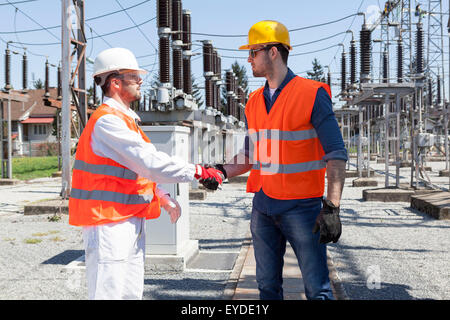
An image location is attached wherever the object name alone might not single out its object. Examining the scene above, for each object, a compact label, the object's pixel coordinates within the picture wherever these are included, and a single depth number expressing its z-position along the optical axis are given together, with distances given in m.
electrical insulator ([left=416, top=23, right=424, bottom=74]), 15.57
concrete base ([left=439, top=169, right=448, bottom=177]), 21.47
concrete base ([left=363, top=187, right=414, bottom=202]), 12.89
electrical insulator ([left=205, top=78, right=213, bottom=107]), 25.16
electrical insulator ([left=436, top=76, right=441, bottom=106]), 37.19
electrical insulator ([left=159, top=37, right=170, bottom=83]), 13.96
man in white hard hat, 2.84
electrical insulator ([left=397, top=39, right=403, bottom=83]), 15.68
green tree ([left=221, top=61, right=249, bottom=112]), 91.38
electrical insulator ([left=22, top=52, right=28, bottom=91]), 24.41
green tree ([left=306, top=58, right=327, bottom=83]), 91.75
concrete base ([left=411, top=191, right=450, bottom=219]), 9.83
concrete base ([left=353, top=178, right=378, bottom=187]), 17.45
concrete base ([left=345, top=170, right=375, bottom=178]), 21.38
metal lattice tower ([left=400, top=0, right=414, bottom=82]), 18.30
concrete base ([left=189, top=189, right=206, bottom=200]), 13.63
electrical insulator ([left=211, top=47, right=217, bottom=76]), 25.15
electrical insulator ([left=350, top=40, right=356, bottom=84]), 20.77
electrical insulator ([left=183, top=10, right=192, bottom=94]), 18.06
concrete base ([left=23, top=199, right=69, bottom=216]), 10.97
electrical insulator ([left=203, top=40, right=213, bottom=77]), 23.69
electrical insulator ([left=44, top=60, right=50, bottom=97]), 25.98
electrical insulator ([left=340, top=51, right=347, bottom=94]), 25.42
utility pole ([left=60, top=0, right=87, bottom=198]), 12.08
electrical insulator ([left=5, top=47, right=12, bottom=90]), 21.05
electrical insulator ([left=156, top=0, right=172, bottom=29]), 13.63
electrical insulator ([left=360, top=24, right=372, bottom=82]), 14.11
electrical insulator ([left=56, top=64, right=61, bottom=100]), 24.52
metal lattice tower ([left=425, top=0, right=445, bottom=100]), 22.56
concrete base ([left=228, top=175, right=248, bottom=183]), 19.55
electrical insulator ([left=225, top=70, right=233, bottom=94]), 36.77
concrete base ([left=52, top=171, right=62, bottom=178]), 24.45
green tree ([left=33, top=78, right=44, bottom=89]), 86.12
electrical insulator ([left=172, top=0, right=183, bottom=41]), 15.70
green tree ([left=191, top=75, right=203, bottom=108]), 93.71
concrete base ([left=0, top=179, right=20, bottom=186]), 19.95
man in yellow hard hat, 2.94
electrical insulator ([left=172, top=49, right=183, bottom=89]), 15.18
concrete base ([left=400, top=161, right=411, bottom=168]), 29.05
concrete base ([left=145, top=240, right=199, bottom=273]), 5.90
